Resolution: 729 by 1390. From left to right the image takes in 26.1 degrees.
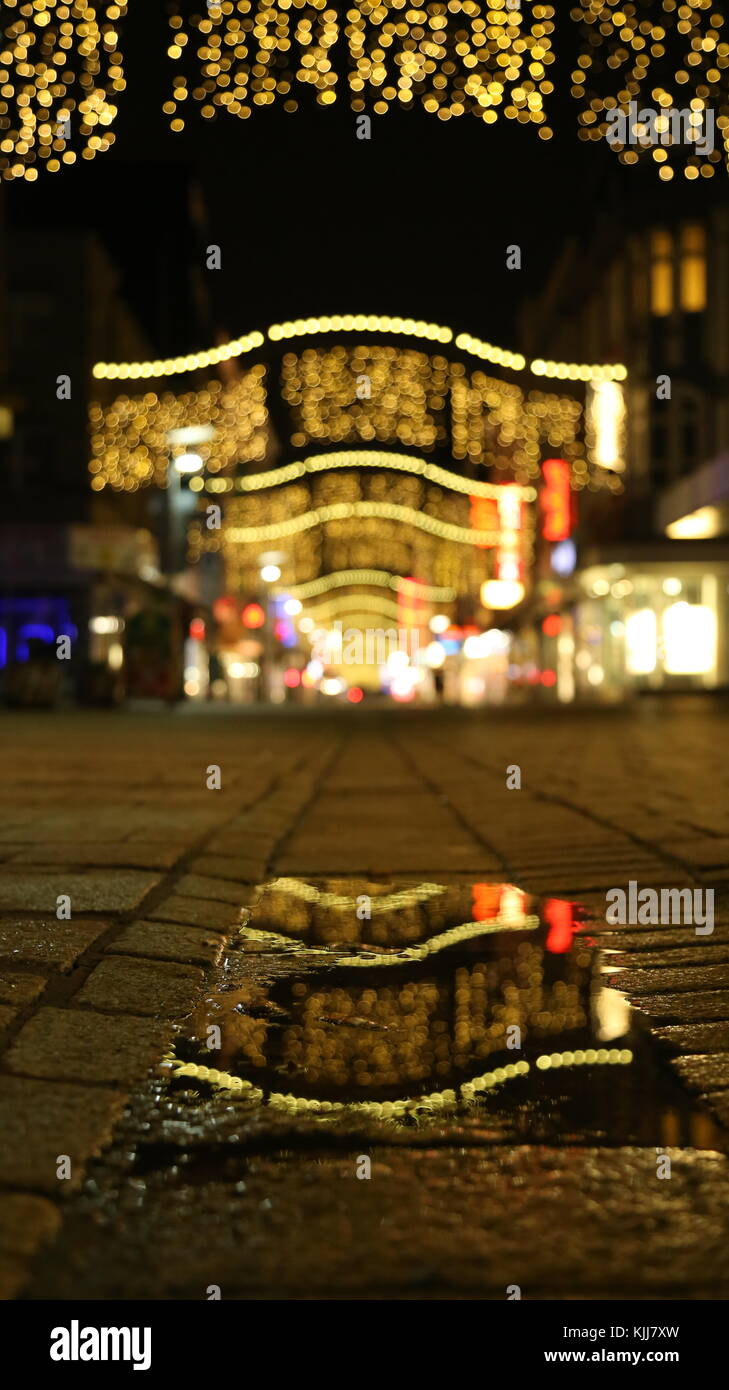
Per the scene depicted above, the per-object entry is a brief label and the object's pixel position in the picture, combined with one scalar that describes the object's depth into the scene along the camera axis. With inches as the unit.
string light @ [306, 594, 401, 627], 4239.9
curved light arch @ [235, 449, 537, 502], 1402.6
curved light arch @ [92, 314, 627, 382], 753.0
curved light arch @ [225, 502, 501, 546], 1877.5
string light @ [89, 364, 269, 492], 1073.5
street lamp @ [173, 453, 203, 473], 1134.4
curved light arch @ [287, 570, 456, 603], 2913.4
